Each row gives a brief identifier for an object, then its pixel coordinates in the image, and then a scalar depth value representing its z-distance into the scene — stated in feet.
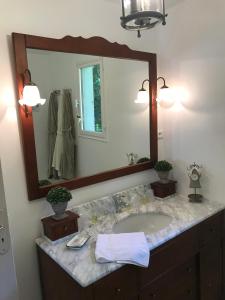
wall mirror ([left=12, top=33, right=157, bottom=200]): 5.00
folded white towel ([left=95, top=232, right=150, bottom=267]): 4.29
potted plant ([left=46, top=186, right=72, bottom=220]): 4.87
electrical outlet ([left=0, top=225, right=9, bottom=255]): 3.67
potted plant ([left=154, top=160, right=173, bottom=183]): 6.83
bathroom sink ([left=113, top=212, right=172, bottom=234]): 5.82
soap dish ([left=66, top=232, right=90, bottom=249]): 4.63
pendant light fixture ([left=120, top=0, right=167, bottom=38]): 2.89
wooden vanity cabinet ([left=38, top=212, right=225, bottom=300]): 4.24
